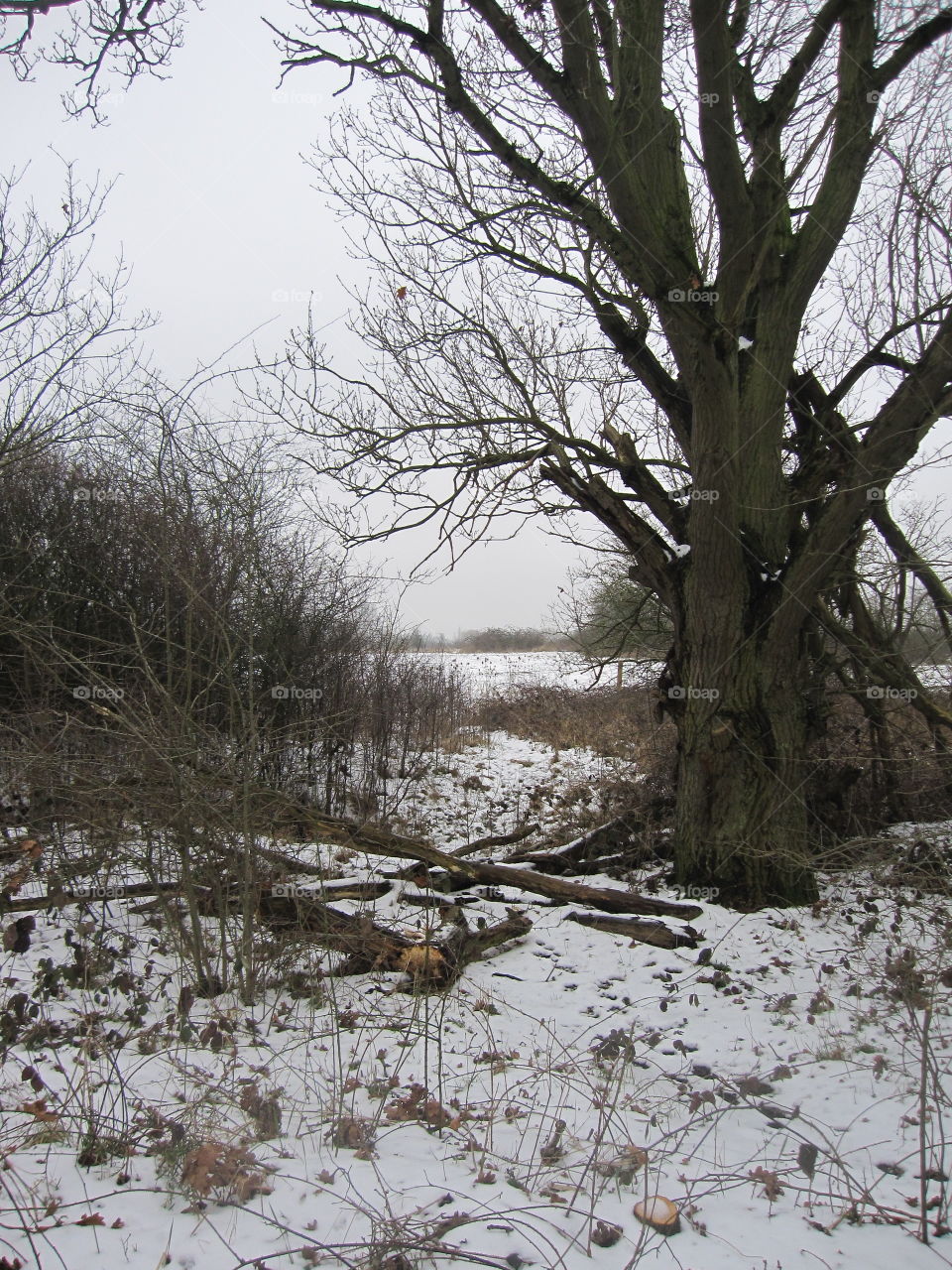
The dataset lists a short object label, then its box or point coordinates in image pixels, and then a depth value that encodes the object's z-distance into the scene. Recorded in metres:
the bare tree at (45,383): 8.63
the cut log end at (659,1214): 2.39
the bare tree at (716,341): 5.54
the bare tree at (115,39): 5.04
